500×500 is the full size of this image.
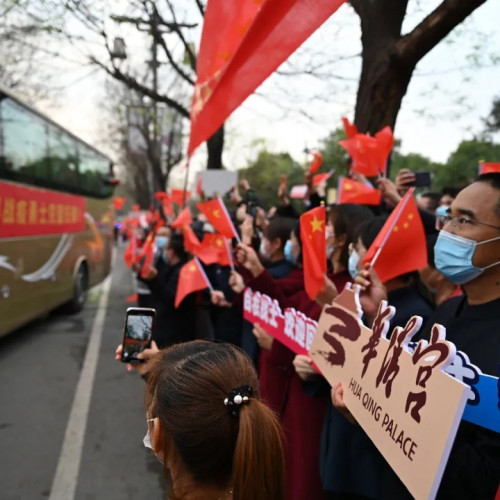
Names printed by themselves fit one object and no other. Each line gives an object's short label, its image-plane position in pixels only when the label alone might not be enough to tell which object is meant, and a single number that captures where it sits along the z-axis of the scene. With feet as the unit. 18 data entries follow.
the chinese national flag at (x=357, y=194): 11.64
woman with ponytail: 3.79
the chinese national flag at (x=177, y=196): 24.21
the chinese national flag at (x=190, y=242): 13.87
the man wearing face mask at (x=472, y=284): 4.42
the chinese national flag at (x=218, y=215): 12.06
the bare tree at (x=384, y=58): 13.73
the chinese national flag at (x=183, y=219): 16.39
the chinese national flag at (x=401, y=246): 6.73
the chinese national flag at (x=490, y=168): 5.70
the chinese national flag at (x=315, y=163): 15.62
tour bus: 21.17
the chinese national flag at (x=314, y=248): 7.36
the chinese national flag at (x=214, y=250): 12.98
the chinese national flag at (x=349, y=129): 12.44
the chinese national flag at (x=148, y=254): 15.10
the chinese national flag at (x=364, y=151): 11.91
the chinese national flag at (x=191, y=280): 12.96
